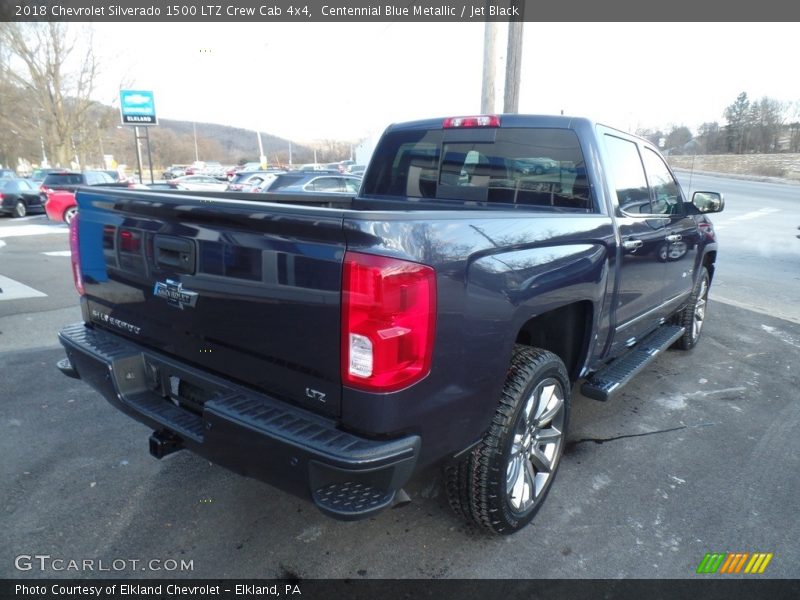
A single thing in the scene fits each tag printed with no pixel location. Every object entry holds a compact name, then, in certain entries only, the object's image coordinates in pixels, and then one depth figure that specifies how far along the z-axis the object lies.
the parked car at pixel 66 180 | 17.75
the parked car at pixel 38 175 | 30.51
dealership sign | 21.89
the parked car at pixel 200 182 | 21.01
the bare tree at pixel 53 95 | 36.44
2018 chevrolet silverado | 1.77
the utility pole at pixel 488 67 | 8.98
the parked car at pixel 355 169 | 26.90
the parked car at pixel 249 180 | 17.69
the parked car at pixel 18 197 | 18.19
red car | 15.04
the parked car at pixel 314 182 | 12.81
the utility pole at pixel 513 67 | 8.12
